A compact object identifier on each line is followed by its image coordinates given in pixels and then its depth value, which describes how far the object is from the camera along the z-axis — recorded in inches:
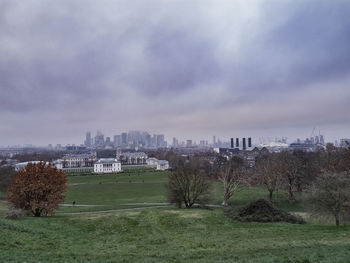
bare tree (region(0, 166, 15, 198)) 2417.6
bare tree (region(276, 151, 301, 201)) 1920.5
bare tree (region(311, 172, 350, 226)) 909.8
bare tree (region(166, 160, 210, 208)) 1552.7
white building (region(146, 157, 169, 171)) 6517.2
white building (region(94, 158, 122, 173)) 6505.9
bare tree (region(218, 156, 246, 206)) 1811.8
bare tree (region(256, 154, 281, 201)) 1834.4
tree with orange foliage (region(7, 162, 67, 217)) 1245.7
